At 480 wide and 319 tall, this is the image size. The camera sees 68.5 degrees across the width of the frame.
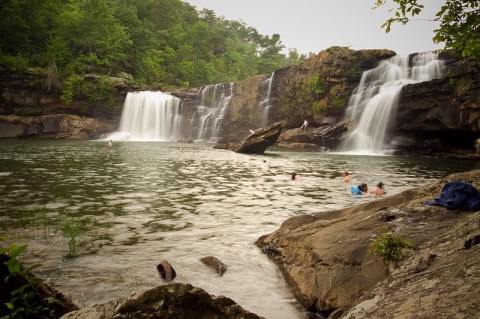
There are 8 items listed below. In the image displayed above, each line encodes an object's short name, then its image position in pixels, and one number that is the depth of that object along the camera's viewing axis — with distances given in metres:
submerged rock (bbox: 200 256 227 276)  6.54
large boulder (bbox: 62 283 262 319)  3.04
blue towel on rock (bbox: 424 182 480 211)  6.33
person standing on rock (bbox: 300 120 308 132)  43.00
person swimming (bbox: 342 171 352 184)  16.78
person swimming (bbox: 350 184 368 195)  14.15
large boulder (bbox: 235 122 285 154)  32.50
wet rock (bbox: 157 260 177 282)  6.16
